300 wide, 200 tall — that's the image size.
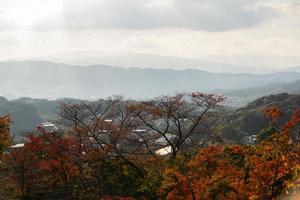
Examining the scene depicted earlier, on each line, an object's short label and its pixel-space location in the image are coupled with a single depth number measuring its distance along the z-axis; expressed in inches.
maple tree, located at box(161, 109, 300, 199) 681.6
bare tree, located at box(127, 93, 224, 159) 1621.6
